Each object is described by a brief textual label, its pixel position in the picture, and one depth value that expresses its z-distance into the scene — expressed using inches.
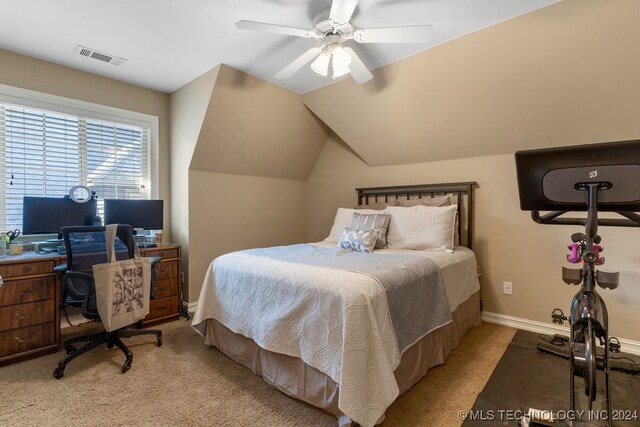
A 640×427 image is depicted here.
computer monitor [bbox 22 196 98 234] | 97.5
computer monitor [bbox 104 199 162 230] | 112.1
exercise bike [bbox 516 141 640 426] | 44.2
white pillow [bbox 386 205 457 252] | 103.7
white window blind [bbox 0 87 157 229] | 103.0
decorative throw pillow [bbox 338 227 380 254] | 104.5
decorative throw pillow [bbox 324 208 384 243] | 127.6
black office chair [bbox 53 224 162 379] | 80.2
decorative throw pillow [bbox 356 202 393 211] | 132.4
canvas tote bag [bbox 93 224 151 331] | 79.6
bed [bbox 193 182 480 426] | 56.6
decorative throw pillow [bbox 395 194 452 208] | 115.6
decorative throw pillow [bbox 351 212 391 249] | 110.0
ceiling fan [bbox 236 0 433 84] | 68.8
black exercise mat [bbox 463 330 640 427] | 58.0
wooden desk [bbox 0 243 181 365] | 84.1
